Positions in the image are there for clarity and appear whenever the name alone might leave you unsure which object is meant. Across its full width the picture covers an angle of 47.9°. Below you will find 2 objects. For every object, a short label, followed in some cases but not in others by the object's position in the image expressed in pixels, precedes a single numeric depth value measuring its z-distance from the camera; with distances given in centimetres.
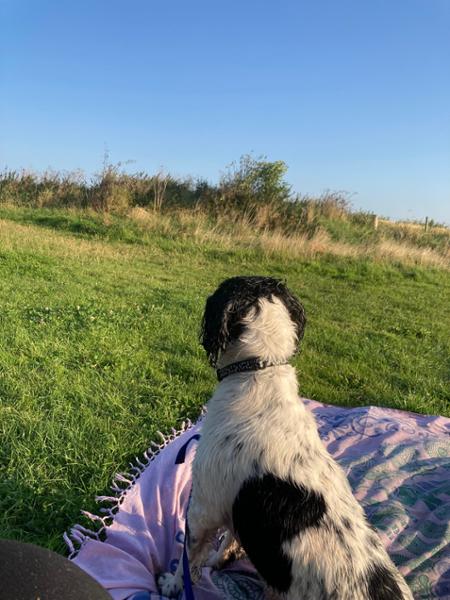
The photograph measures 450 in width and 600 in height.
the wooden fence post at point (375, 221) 2009
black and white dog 65
